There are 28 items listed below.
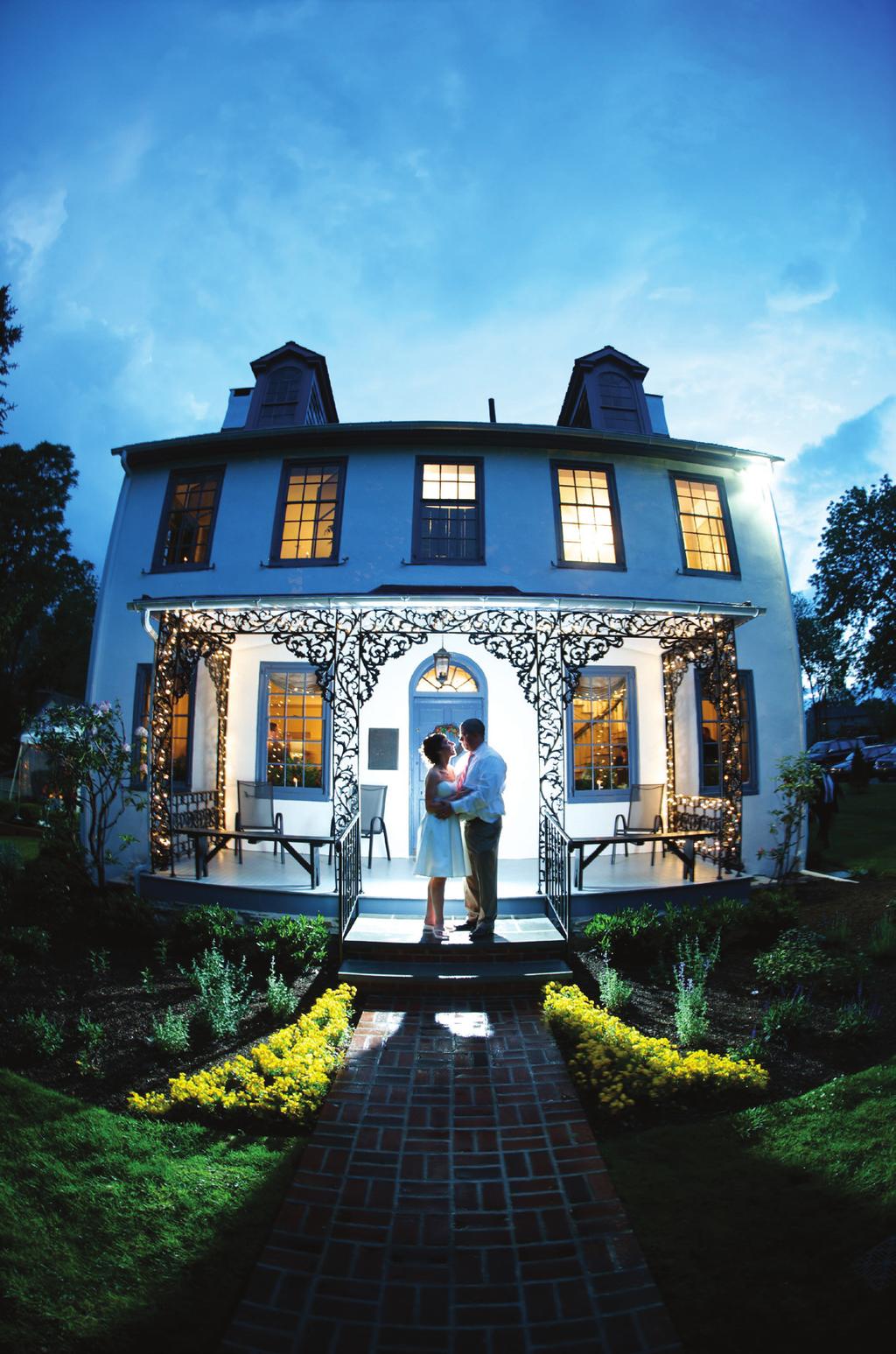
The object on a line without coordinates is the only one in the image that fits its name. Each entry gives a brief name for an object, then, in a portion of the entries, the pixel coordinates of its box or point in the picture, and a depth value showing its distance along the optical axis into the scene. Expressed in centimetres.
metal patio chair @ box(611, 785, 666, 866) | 987
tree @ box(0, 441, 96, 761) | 2538
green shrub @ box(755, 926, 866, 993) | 568
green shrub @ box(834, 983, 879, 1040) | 476
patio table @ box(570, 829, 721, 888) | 735
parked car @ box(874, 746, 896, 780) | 2544
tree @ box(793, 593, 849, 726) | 4178
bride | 624
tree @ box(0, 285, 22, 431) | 1966
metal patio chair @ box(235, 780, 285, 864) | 963
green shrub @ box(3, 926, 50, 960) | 658
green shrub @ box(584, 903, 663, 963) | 646
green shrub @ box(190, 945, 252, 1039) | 502
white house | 1023
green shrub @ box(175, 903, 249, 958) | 668
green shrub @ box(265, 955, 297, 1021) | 527
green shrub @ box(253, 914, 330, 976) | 629
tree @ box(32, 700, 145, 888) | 803
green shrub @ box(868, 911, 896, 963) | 633
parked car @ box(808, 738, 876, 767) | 2724
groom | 611
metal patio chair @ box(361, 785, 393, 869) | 982
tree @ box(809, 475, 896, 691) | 2400
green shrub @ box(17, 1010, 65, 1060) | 469
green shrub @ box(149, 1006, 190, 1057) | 469
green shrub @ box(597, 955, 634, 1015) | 538
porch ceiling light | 852
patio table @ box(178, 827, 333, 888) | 750
